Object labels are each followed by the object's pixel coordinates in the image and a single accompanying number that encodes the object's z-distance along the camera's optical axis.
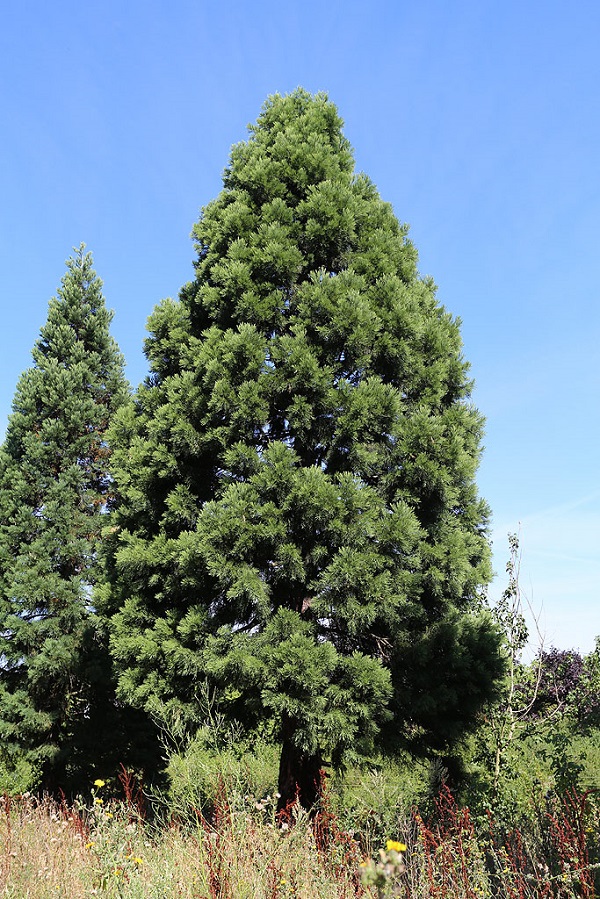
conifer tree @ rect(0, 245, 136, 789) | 8.82
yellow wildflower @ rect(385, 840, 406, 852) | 1.91
